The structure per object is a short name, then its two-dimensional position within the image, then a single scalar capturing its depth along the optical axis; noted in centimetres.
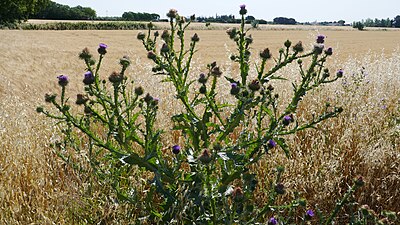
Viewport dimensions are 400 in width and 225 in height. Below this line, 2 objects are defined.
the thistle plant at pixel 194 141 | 177
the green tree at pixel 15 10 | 3666
